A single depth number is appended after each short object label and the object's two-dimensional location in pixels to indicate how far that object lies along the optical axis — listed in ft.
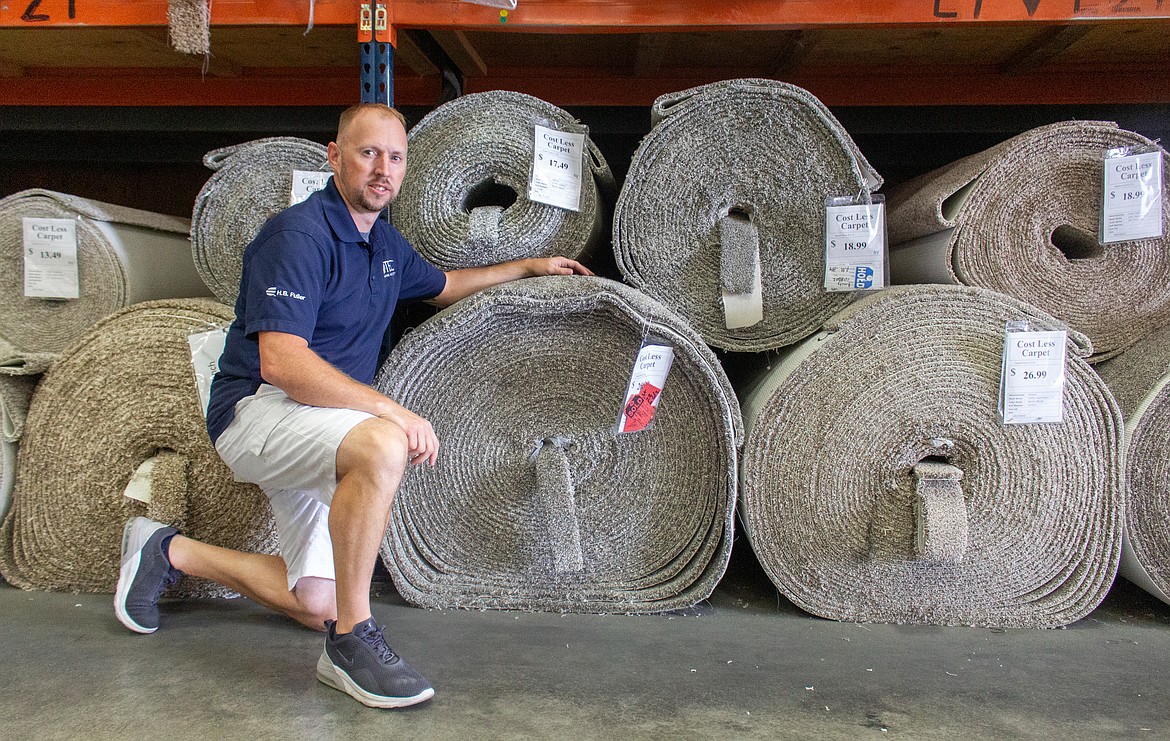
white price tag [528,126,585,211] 4.56
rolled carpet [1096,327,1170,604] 4.42
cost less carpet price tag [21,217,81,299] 4.93
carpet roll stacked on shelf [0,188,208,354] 4.97
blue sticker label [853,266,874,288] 4.44
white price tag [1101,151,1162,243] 4.50
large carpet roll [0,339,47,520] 4.70
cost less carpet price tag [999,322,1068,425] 4.25
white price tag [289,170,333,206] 4.73
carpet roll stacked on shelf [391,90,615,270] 4.60
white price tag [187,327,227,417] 4.54
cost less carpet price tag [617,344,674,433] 4.25
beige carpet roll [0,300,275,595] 4.63
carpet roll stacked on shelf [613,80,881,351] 4.46
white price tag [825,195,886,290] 4.42
